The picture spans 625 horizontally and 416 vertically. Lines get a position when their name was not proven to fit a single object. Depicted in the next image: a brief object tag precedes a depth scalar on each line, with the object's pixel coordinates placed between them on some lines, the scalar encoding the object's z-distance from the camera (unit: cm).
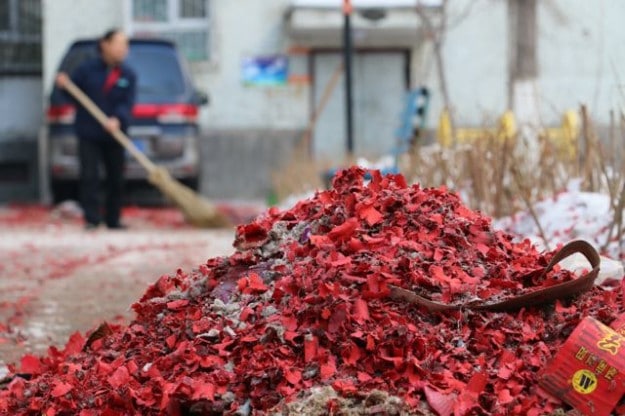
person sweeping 2420
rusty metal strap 739
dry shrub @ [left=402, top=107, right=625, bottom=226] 1481
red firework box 681
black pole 2988
